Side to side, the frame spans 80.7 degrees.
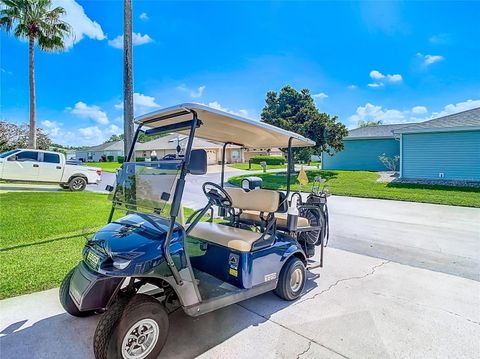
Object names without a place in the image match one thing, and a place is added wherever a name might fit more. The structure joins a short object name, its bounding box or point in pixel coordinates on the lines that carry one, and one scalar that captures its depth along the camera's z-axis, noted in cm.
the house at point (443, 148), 1286
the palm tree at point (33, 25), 1350
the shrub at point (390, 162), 1948
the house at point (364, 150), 2098
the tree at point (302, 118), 1642
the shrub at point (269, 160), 3293
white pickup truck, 1070
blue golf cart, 196
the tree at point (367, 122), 5344
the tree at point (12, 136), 2034
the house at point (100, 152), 5012
